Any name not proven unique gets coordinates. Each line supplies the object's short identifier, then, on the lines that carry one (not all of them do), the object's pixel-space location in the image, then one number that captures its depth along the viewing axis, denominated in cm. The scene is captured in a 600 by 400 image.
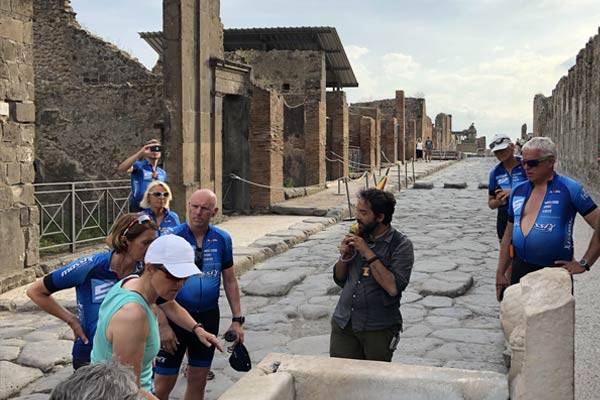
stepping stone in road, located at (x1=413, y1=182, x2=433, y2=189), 1923
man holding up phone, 647
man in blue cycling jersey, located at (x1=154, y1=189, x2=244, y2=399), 358
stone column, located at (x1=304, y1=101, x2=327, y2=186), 1764
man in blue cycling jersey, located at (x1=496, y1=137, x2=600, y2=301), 373
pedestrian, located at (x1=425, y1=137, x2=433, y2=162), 3759
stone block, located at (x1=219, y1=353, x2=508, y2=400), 278
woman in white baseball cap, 238
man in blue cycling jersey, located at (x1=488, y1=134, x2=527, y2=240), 504
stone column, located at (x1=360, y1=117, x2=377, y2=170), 2523
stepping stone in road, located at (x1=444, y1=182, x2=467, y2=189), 1931
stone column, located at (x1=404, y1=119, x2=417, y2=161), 3516
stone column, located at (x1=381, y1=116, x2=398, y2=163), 3053
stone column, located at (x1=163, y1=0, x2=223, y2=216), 1088
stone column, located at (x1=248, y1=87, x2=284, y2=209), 1369
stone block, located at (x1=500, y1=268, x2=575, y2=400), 249
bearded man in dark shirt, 345
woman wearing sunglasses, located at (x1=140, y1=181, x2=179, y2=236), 478
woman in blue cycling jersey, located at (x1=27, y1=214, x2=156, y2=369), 307
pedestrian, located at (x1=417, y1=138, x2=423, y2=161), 3659
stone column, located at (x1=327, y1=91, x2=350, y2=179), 2045
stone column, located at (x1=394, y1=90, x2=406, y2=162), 3425
